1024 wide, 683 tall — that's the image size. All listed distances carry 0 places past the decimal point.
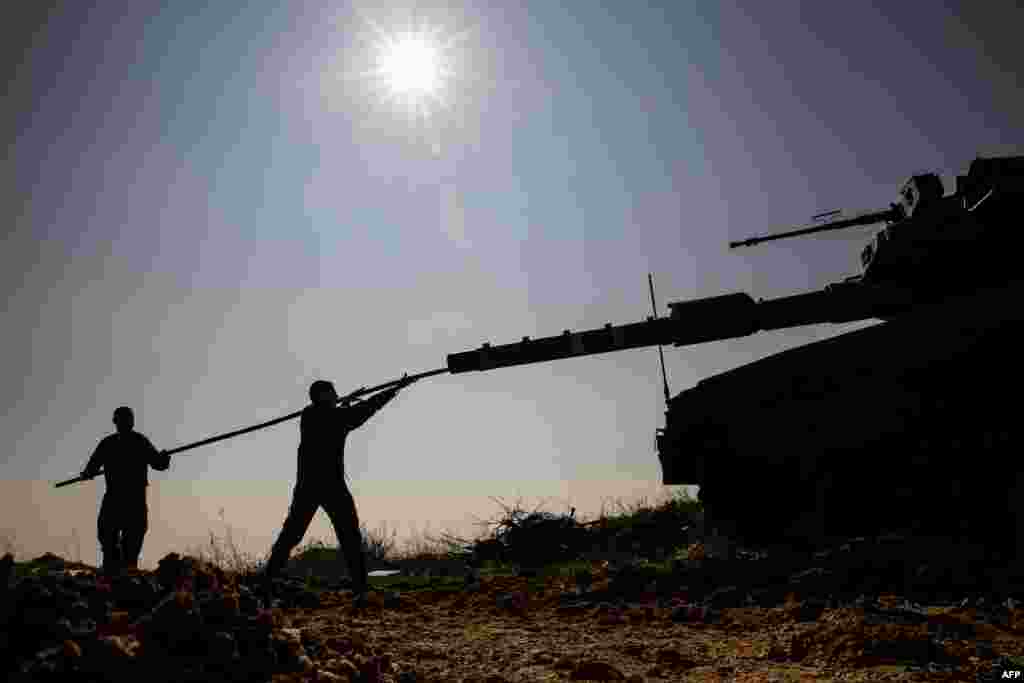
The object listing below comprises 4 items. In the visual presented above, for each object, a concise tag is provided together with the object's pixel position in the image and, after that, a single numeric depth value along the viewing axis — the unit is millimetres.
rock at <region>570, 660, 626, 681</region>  4164
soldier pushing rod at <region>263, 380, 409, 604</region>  7707
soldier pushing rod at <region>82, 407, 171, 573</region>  8195
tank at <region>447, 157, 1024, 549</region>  7012
